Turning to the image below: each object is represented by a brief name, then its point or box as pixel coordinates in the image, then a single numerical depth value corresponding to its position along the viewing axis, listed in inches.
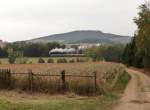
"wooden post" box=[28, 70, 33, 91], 1261.1
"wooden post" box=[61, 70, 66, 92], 1242.0
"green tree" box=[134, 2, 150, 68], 2483.3
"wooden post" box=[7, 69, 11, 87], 1310.3
